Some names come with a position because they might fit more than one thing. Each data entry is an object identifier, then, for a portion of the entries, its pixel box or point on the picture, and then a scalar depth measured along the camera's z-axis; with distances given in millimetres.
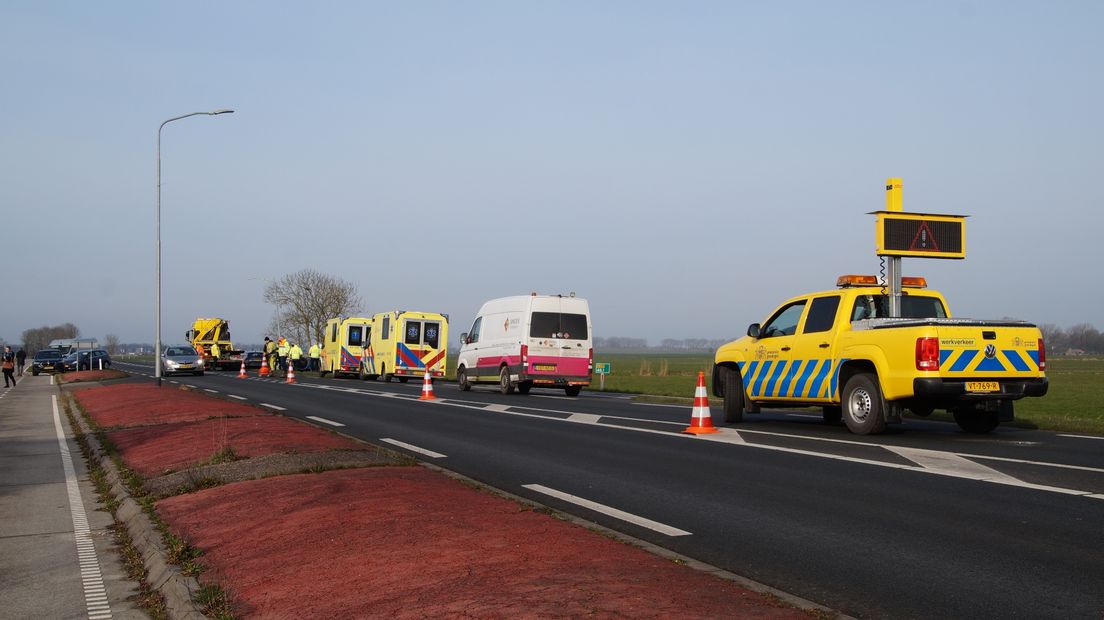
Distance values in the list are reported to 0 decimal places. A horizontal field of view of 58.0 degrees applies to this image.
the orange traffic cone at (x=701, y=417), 14320
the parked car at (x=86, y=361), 62241
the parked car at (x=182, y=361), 50656
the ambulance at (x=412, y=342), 39969
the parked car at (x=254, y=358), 70438
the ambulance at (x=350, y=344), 44500
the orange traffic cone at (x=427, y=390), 25906
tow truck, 63844
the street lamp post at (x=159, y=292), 31797
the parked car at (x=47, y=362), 61000
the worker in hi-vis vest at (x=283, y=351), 54838
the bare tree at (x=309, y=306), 79188
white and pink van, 27719
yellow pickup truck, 12484
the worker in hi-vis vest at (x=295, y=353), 51338
